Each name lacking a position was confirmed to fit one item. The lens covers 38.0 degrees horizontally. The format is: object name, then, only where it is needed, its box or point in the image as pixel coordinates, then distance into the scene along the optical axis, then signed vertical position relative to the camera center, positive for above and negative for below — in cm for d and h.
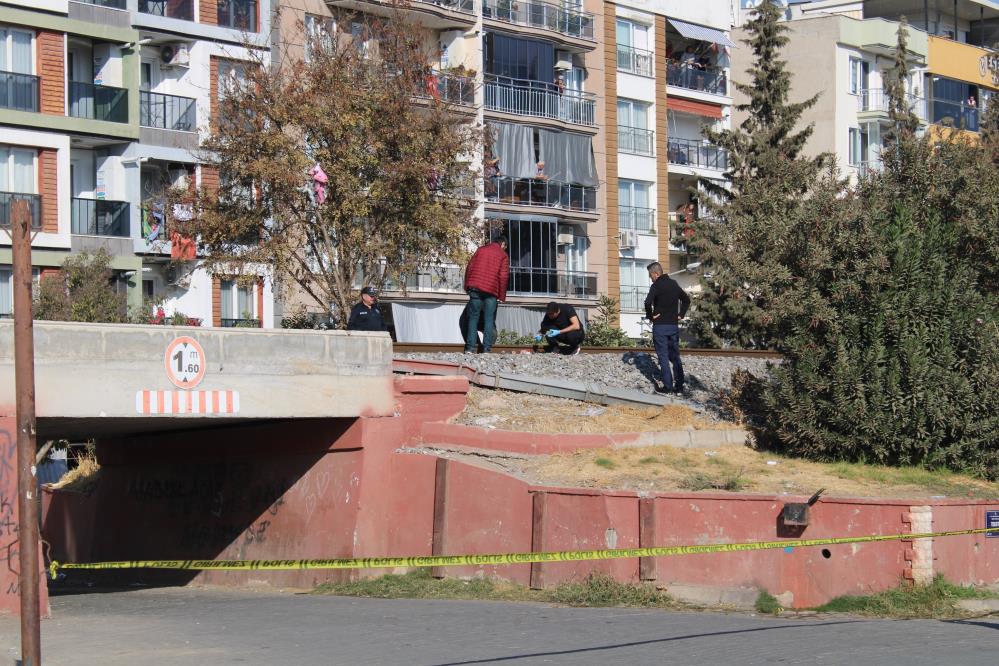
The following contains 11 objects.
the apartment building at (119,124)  3581 +521
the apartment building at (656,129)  5272 +716
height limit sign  1727 -43
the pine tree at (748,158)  4431 +512
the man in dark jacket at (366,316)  2142 +11
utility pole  1046 -83
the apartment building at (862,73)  5984 +1034
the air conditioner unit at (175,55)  3919 +736
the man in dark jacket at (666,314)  2114 +7
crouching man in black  2395 -17
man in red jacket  2238 +62
